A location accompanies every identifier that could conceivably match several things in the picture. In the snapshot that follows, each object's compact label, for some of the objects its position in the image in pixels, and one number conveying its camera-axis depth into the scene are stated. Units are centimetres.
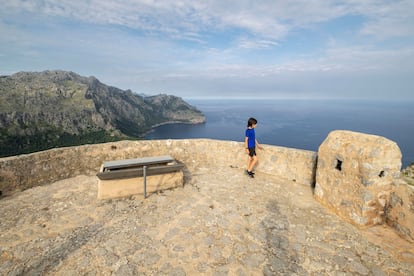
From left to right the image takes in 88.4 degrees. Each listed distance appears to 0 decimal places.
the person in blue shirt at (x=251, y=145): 634
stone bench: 526
